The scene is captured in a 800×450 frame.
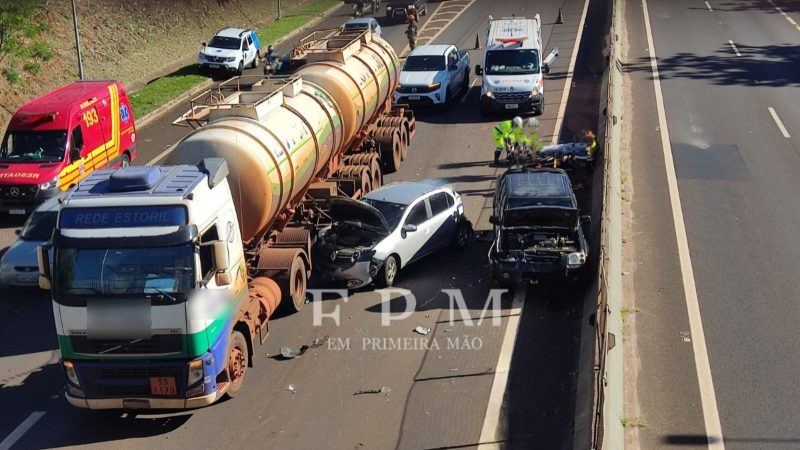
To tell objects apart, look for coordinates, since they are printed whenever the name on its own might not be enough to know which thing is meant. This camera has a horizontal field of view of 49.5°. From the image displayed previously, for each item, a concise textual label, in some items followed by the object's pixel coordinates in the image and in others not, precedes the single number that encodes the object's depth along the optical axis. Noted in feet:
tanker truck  37.32
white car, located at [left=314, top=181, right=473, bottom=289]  54.08
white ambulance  92.73
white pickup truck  96.89
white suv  117.39
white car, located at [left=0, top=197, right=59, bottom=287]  54.70
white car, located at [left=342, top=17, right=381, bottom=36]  125.08
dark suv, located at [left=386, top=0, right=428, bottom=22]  154.81
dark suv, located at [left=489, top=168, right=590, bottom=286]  52.01
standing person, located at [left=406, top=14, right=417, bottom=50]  126.13
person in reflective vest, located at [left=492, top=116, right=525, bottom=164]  75.41
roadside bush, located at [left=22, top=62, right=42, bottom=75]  100.89
